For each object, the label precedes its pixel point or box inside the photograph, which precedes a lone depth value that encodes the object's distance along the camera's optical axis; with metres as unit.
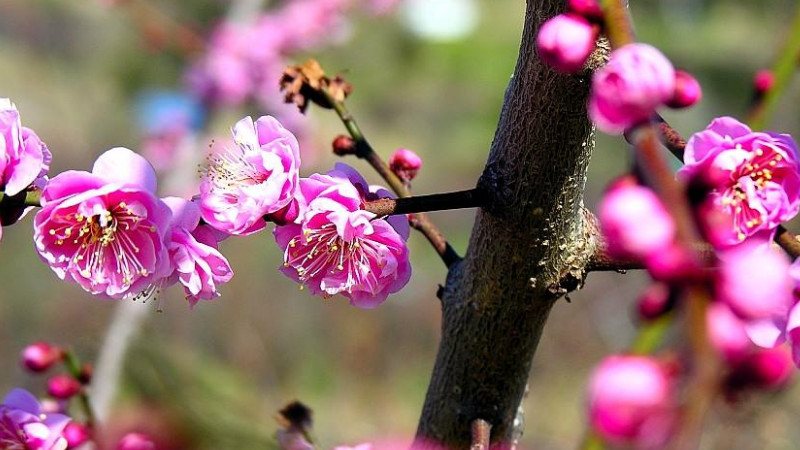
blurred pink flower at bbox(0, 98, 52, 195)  0.65
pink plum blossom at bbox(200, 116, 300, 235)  0.65
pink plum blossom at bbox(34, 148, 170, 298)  0.65
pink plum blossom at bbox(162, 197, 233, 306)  0.65
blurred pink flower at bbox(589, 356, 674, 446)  0.55
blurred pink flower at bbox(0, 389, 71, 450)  0.67
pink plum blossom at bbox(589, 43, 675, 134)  0.59
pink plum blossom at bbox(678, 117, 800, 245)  0.64
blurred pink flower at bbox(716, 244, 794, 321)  0.57
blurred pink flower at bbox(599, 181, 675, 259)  0.58
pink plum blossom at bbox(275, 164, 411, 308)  0.65
